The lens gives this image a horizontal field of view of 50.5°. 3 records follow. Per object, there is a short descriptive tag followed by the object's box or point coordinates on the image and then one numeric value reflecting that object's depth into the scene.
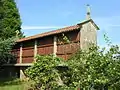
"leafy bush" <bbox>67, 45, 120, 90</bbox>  4.14
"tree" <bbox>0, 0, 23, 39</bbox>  16.05
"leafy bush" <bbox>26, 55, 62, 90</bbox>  7.72
